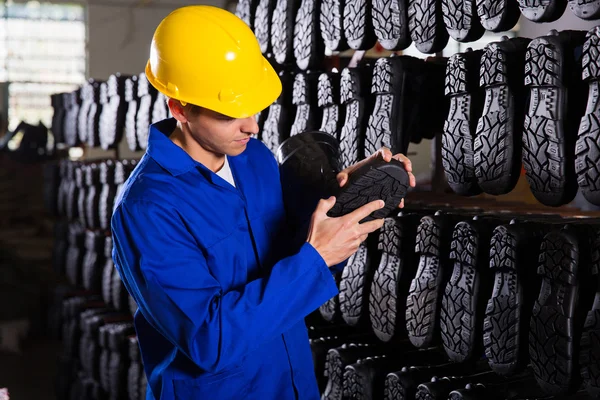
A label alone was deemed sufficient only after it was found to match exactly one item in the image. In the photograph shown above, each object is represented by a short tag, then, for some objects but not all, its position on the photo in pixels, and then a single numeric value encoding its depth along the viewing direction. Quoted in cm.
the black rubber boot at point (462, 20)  192
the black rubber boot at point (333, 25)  245
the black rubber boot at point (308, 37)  259
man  142
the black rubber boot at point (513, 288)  180
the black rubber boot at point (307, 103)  257
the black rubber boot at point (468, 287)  192
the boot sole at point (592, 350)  161
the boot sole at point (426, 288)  208
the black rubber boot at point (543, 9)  168
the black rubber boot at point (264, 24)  290
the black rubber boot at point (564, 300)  165
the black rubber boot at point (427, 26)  206
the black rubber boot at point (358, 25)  232
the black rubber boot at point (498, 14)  181
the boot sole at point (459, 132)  194
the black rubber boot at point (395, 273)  220
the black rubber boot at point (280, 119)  271
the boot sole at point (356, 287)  234
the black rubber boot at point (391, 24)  217
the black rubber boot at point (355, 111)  229
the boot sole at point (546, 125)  169
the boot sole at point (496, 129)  182
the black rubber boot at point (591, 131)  158
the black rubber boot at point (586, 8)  155
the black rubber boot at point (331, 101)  243
